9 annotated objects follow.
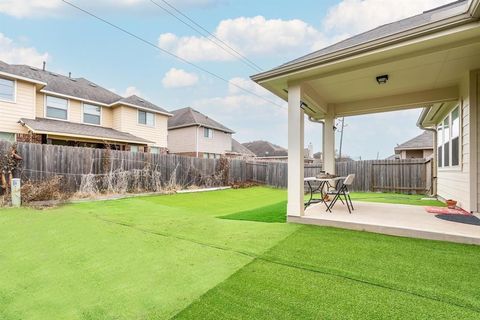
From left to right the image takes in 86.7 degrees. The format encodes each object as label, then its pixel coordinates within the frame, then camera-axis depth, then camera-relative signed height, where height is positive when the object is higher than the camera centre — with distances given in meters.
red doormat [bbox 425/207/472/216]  5.13 -1.01
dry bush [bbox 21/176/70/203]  7.15 -0.85
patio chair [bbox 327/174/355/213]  5.33 -0.52
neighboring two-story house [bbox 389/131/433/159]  16.86 +1.07
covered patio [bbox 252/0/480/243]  3.43 +1.59
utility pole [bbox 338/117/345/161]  25.74 +2.47
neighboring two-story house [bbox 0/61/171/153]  11.09 +2.62
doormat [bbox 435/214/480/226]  4.24 -0.99
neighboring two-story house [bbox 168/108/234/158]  21.11 +2.37
